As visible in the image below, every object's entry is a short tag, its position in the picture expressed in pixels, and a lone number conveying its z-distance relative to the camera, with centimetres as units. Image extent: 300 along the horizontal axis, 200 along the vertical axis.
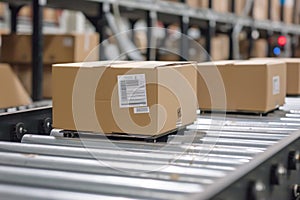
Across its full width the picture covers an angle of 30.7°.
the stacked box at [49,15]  549
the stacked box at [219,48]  503
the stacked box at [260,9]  494
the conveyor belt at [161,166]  85
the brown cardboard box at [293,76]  209
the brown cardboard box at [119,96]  119
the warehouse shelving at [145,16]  255
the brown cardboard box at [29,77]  297
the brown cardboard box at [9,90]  234
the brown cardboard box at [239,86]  164
